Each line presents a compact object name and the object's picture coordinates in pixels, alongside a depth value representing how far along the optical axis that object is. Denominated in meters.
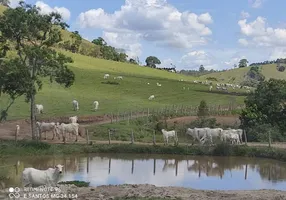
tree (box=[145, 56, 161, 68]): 172.75
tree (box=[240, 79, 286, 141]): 41.66
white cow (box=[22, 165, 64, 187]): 18.00
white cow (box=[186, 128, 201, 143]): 37.75
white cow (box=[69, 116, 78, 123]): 42.06
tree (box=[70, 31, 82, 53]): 130.15
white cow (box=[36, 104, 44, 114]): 48.97
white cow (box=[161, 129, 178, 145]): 37.03
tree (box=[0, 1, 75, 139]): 32.72
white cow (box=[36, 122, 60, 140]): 37.90
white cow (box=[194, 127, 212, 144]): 36.75
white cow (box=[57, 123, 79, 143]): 37.21
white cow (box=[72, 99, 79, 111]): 51.20
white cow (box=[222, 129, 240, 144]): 36.10
